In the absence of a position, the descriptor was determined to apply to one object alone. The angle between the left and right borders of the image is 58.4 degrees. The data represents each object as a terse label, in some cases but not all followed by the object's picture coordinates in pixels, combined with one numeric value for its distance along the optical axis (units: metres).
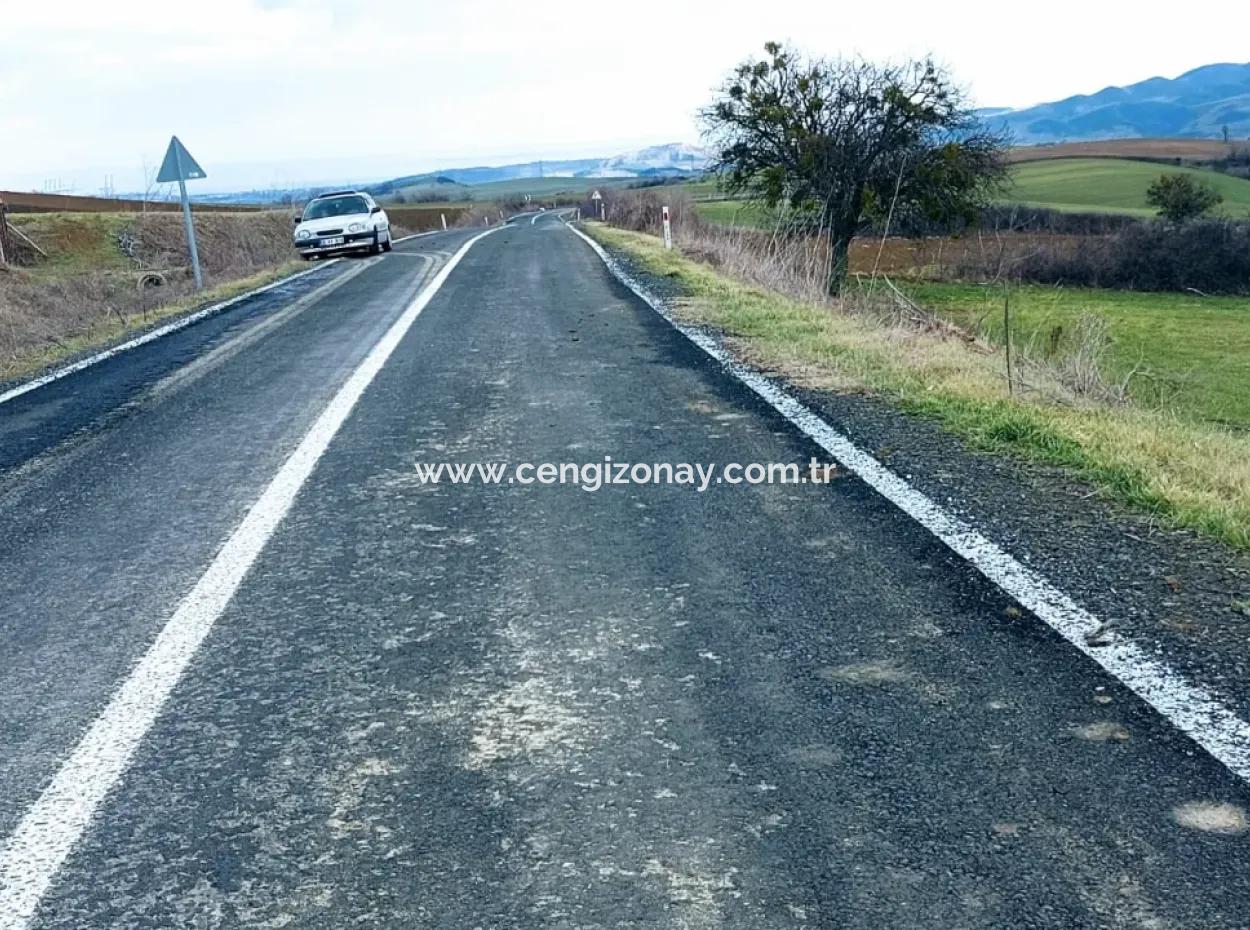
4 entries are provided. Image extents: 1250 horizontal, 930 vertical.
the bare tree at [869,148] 29.84
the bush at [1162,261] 45.84
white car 24.33
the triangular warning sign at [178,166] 17.86
